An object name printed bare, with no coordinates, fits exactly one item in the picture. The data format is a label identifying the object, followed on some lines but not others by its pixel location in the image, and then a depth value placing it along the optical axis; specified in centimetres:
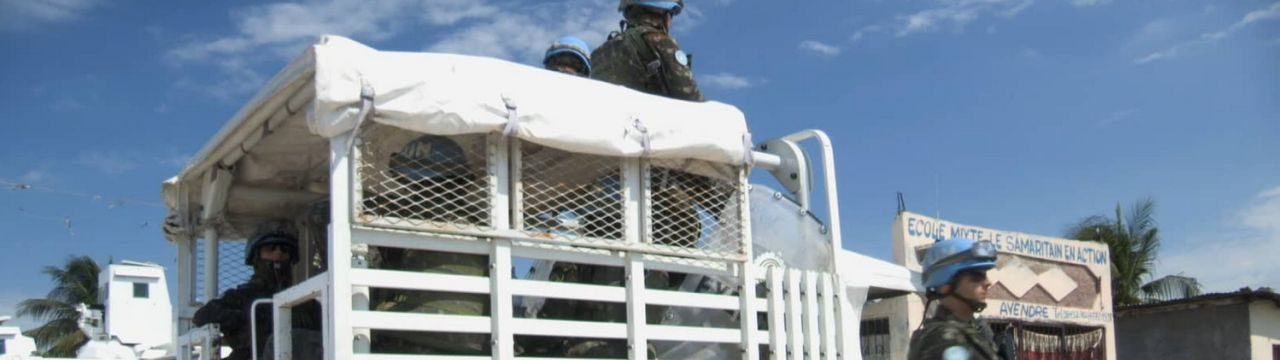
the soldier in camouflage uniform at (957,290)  428
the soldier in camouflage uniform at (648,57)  615
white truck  445
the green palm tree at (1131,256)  3053
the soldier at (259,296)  555
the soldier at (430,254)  457
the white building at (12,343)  1145
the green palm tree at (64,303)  3550
